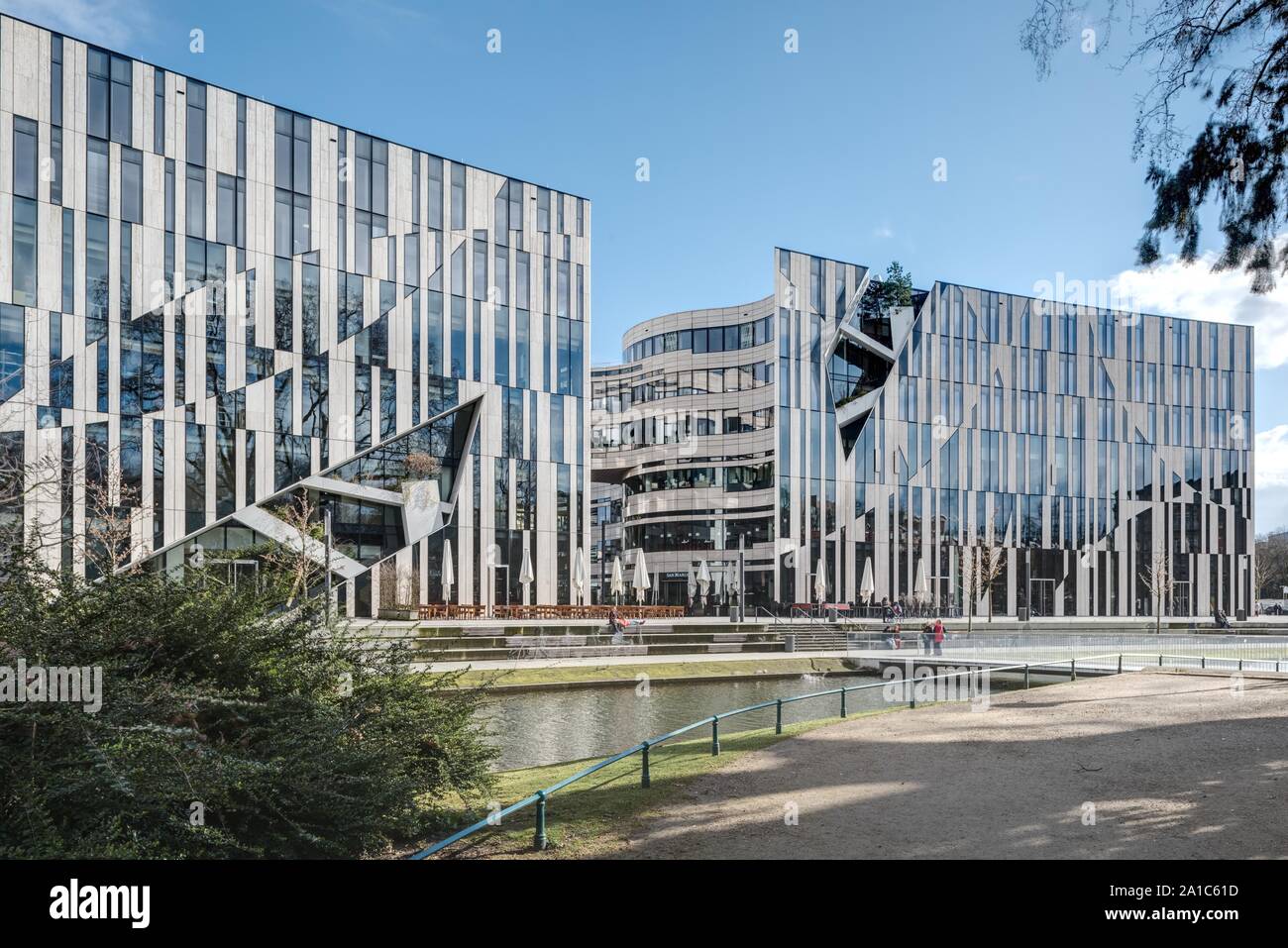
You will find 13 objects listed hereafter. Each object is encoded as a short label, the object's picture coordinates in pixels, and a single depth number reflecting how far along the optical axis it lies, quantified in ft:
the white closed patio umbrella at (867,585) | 160.97
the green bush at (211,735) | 20.97
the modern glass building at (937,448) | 196.24
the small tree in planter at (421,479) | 142.10
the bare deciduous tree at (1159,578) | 205.26
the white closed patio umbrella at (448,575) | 131.75
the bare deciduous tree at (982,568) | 188.24
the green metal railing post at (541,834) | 26.48
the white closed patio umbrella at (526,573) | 134.96
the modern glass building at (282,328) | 111.55
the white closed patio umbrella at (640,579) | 134.72
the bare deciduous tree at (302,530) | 102.69
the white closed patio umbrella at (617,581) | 135.23
